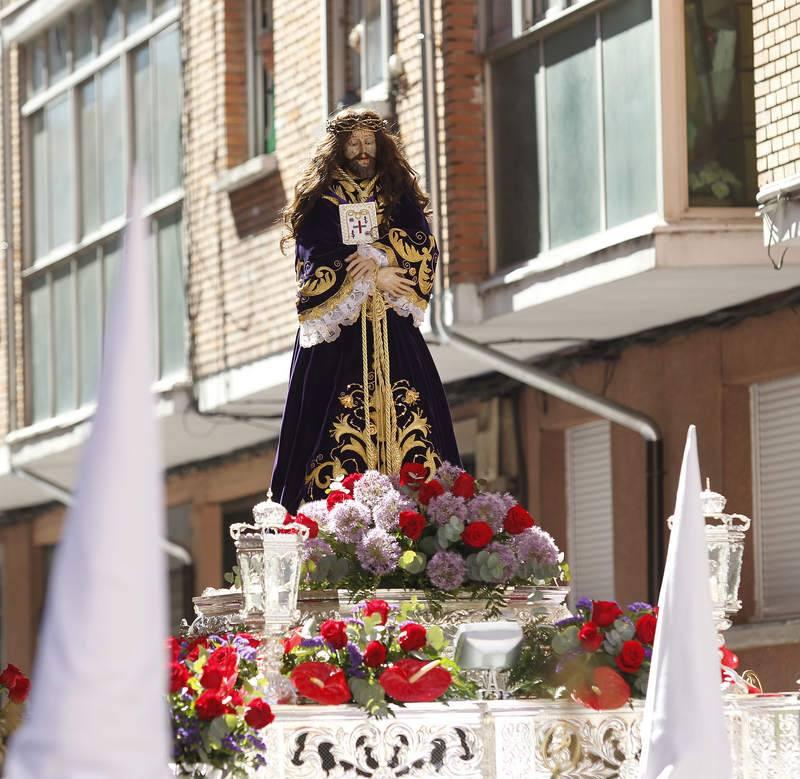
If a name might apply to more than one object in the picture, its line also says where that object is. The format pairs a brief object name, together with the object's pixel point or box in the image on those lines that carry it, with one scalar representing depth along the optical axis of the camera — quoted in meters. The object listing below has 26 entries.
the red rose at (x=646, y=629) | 16.59
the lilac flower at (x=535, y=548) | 17.70
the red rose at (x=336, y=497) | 17.89
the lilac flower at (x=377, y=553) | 17.31
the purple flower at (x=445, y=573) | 17.28
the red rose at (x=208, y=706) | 14.21
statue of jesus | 19.00
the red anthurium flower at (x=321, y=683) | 15.34
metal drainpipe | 31.61
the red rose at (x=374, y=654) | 15.49
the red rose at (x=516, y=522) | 17.84
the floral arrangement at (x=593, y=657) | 16.16
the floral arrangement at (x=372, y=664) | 15.36
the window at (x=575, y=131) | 28.52
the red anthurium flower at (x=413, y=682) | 15.37
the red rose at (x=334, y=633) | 15.61
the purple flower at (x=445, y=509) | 17.62
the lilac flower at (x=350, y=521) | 17.45
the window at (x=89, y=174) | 41.56
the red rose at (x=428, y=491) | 17.86
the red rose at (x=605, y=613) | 16.66
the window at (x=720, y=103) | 27.97
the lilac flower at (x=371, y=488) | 17.80
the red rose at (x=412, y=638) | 15.75
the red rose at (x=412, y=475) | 18.23
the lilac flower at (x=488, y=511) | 17.72
